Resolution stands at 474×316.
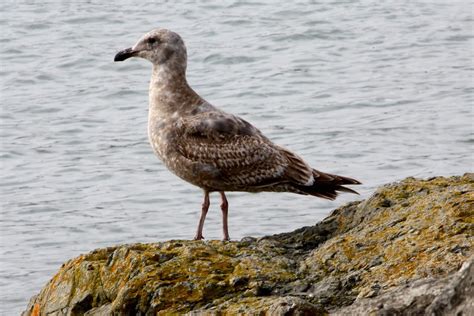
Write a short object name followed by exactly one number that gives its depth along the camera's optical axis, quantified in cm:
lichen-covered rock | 1196
